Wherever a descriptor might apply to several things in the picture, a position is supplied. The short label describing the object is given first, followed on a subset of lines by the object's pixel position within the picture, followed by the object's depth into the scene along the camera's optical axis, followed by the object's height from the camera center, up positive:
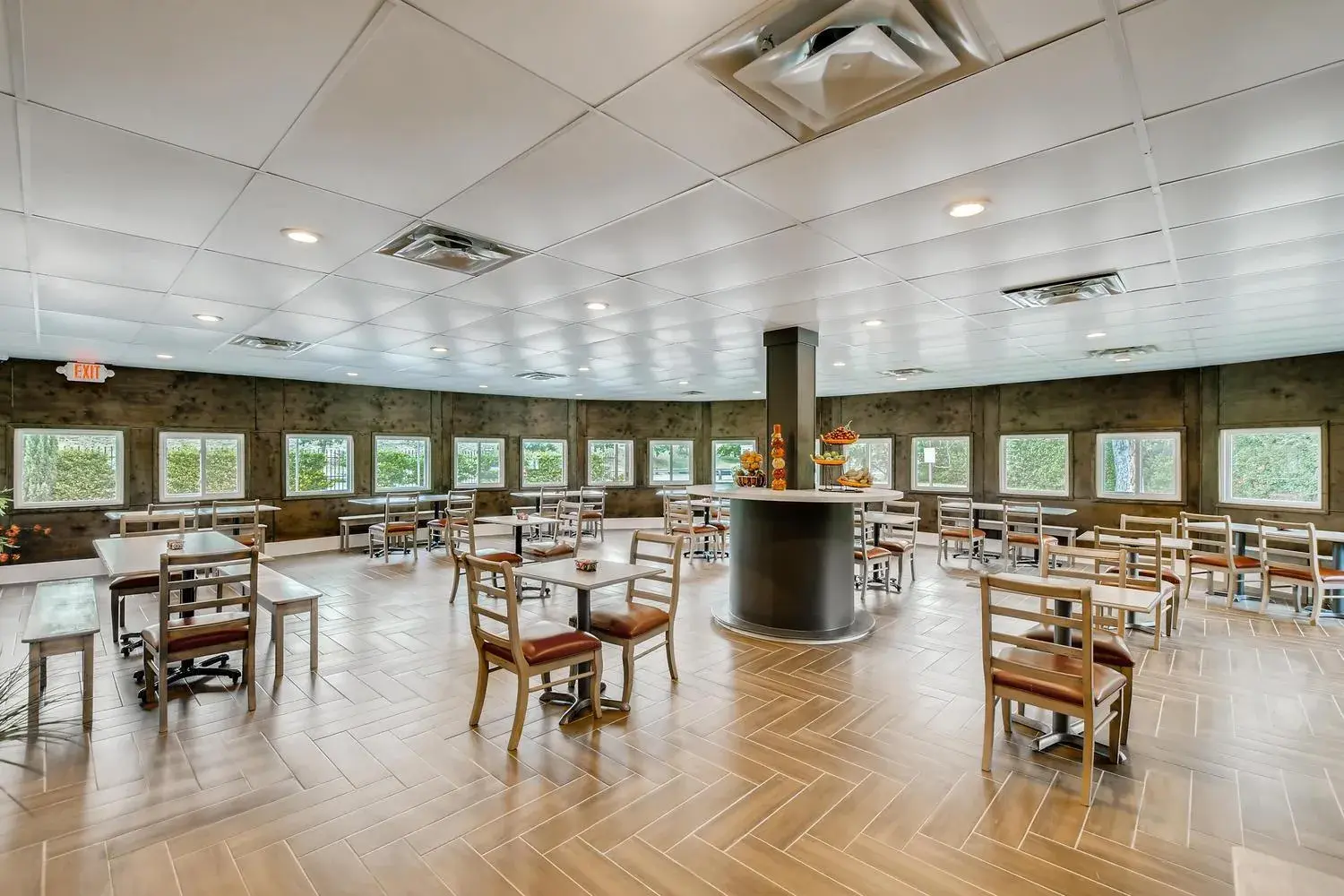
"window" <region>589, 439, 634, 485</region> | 12.80 -0.26
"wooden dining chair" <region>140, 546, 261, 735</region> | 3.25 -1.06
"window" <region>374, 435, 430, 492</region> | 10.34 -0.23
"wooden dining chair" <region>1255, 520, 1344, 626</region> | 5.61 -1.17
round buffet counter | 4.99 -0.99
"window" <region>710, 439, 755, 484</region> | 13.26 -0.15
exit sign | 7.43 +0.97
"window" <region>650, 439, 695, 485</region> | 13.15 -0.25
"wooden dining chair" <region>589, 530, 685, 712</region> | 3.67 -1.07
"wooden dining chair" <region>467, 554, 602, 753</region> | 3.09 -1.07
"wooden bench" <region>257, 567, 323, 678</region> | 4.01 -1.05
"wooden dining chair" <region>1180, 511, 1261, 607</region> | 6.12 -1.17
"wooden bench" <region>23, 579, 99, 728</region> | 3.19 -0.99
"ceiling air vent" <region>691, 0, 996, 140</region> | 1.61 +1.16
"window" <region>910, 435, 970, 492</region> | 10.34 -0.22
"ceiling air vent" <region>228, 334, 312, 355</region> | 6.15 +1.12
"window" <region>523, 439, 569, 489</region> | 12.09 -0.27
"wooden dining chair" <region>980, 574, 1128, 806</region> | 2.65 -1.06
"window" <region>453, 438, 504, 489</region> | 11.30 -0.27
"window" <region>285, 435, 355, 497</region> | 9.38 -0.24
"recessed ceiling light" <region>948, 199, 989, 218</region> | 2.82 +1.16
